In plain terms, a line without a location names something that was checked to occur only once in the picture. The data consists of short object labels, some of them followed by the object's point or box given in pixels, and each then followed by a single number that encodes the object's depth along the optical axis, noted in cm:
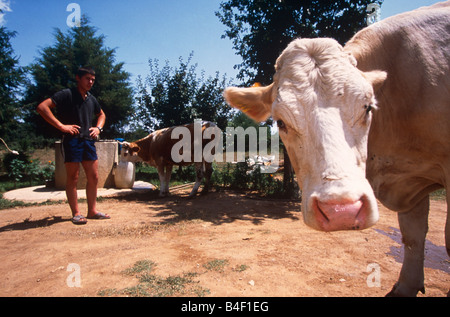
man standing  381
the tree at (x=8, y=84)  1019
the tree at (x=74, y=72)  1205
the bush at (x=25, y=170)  911
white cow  122
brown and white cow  747
